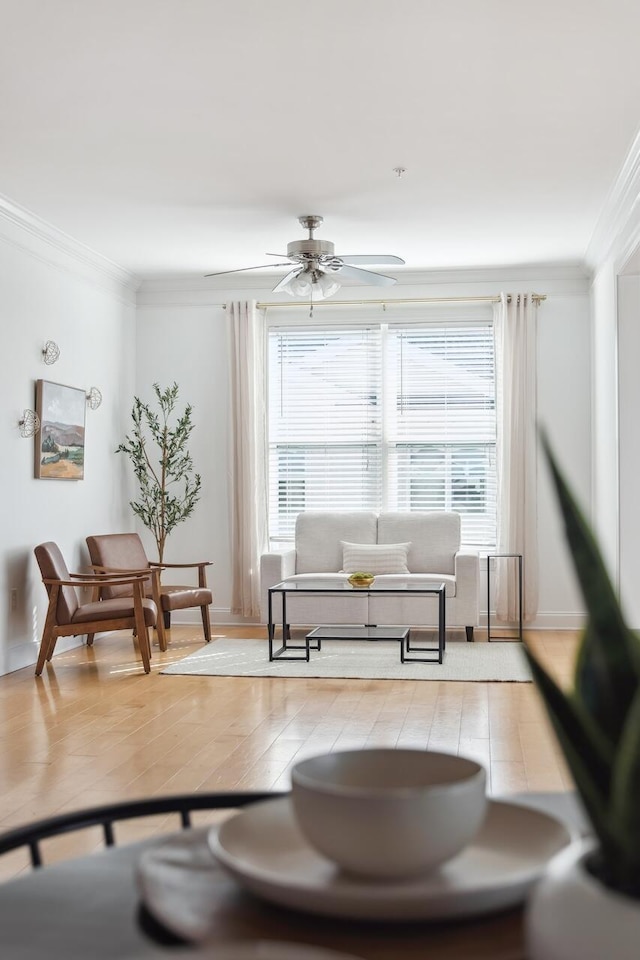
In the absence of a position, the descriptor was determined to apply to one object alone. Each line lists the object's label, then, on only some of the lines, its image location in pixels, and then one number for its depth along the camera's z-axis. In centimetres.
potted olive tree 835
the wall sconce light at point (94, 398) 779
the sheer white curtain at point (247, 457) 848
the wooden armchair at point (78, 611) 628
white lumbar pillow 784
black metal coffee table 643
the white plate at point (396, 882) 75
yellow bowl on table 667
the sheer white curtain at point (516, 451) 817
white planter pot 59
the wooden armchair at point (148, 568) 722
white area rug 623
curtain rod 839
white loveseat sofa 739
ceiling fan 655
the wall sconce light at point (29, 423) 665
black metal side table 780
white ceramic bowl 76
